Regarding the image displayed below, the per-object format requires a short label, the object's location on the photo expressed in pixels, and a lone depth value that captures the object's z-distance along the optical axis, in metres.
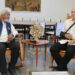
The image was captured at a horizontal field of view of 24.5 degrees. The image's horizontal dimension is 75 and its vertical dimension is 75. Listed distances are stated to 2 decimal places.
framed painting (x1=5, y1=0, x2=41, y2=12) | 8.27
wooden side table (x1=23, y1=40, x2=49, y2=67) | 3.72
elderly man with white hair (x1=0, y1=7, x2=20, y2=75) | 3.21
